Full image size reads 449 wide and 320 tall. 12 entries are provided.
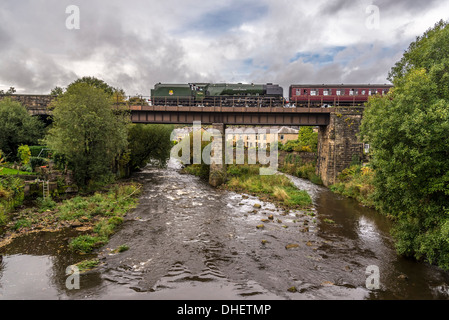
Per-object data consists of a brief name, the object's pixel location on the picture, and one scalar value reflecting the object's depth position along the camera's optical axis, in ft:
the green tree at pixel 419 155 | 30.89
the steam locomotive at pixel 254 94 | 108.06
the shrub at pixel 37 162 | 72.90
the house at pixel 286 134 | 196.13
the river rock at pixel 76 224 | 49.57
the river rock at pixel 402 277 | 33.87
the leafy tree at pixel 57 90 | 182.99
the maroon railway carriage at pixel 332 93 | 108.78
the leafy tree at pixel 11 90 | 197.47
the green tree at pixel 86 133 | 67.10
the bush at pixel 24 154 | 81.20
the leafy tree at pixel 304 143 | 135.53
